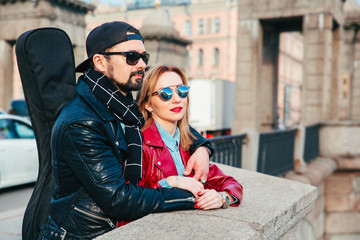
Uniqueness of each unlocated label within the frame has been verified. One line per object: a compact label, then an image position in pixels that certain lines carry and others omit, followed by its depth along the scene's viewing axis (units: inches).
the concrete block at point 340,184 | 539.6
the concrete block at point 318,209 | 457.2
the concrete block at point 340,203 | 538.0
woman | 106.5
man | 87.8
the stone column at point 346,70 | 773.7
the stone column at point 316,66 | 561.3
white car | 364.5
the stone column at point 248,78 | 591.8
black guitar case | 103.9
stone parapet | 89.0
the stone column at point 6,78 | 789.2
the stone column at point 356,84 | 816.9
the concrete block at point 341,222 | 539.8
